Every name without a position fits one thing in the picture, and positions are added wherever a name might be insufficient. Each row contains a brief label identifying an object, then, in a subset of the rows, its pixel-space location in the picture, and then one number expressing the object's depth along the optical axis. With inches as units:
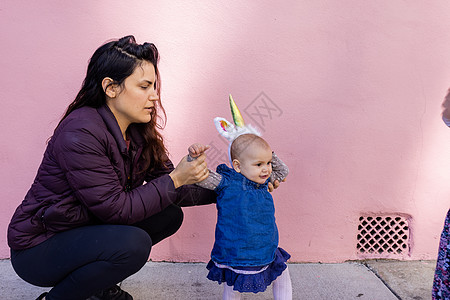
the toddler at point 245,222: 72.4
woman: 67.9
